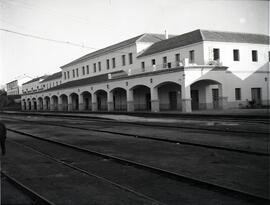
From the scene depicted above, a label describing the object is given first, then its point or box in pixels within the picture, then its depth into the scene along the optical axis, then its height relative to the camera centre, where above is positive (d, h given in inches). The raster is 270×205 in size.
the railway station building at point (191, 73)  1210.6 +112.8
